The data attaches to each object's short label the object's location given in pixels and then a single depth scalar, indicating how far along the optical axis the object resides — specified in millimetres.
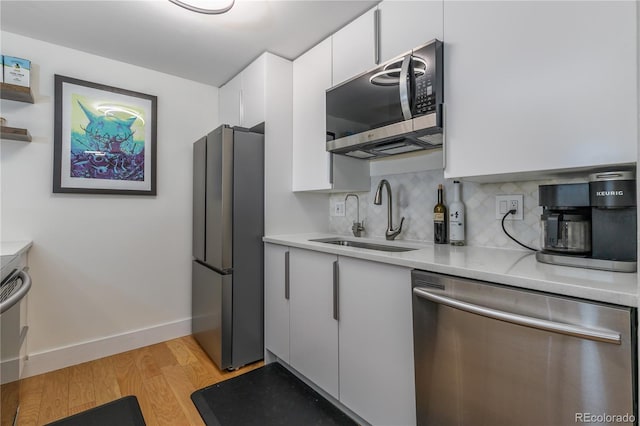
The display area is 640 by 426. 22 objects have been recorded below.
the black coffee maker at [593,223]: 880
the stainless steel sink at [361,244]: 1696
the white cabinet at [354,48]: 1670
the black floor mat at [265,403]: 1490
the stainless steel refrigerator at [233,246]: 1958
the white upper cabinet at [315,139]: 1982
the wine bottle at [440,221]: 1627
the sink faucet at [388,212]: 1874
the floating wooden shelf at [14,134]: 1832
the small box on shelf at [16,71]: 1839
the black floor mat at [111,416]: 1499
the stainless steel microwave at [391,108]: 1321
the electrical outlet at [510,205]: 1391
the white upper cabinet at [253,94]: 2186
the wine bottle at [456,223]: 1552
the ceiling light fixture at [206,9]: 1501
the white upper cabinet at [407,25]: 1353
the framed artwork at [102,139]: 2082
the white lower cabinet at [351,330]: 1215
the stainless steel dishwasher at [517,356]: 722
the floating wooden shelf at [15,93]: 1816
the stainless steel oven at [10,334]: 1097
